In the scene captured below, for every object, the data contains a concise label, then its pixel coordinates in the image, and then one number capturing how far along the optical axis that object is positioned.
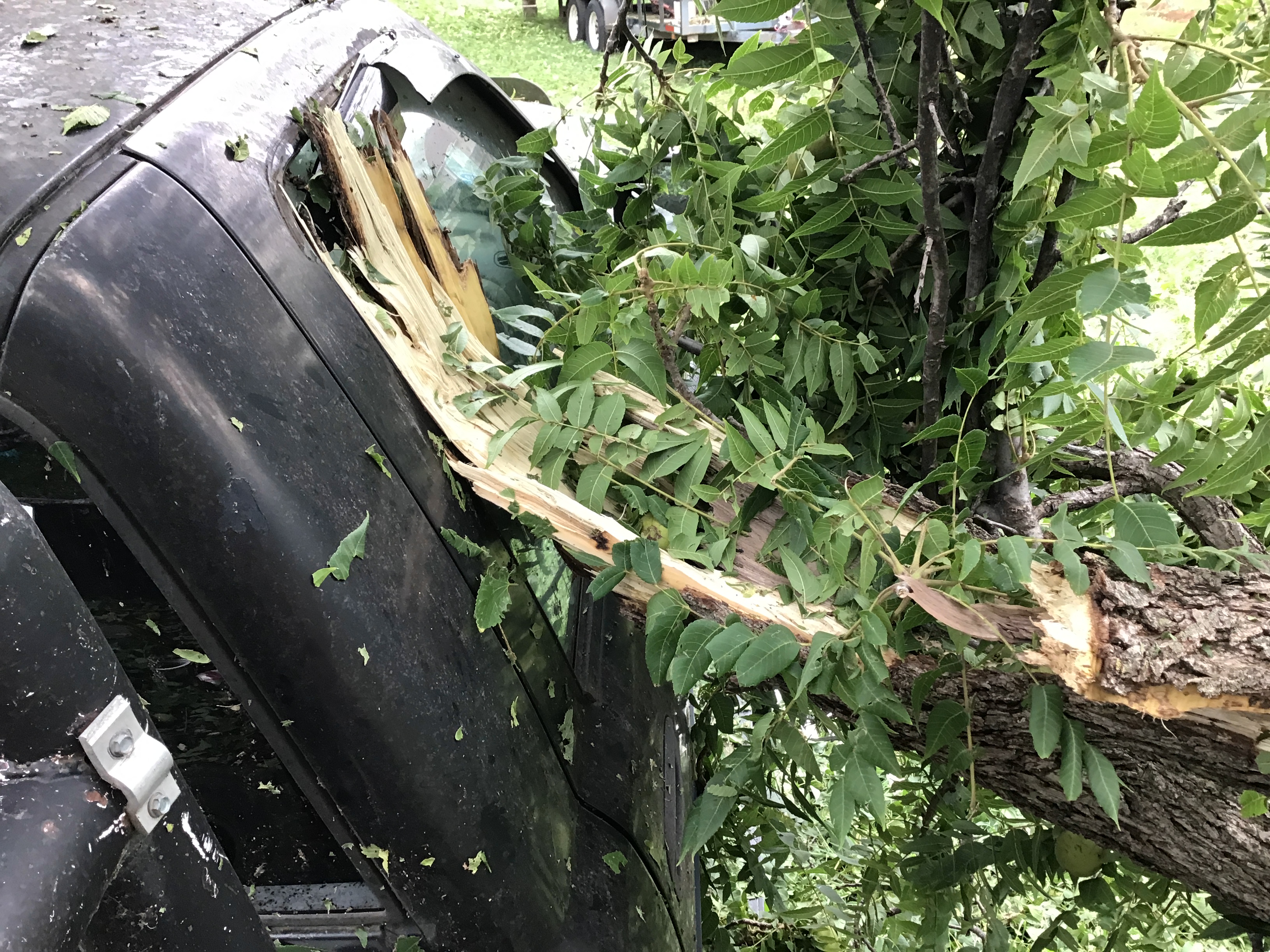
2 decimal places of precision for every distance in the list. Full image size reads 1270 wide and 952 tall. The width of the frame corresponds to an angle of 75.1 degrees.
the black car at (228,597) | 0.79
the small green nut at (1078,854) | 1.60
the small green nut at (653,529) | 1.48
